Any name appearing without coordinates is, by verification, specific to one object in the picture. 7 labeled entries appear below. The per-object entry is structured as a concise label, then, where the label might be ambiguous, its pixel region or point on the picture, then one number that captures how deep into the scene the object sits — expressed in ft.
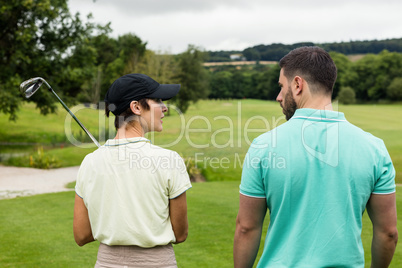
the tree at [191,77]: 176.86
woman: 7.64
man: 6.49
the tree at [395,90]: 233.96
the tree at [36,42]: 66.18
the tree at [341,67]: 251.19
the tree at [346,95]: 220.84
